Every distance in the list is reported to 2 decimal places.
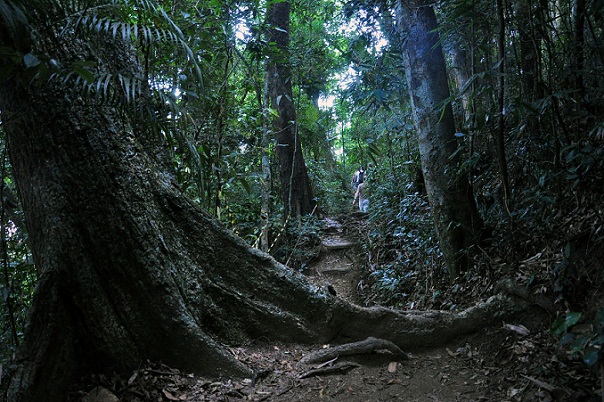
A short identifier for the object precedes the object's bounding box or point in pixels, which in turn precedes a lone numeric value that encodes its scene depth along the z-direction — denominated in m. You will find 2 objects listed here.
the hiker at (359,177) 10.65
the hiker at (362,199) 9.97
